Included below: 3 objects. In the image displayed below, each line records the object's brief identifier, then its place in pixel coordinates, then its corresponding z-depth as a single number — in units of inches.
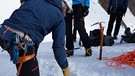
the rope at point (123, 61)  120.1
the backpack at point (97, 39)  185.3
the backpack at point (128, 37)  190.1
